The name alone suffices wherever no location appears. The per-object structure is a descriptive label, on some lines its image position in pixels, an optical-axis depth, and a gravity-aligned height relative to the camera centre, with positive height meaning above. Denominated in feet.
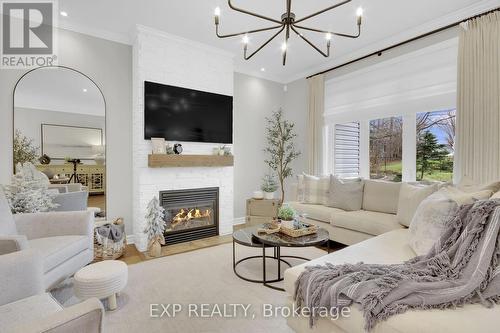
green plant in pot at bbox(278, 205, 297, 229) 8.02 -1.64
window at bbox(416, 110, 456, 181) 10.50 +0.90
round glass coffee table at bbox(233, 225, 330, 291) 7.14 -2.18
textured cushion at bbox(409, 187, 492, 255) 5.95 -1.24
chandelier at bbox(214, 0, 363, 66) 6.01 +3.67
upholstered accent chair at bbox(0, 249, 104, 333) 2.82 -1.92
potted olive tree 16.11 +1.24
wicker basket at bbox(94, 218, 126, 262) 9.70 -3.27
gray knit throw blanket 3.99 -1.98
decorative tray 7.66 -2.00
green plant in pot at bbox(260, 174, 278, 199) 14.47 -1.35
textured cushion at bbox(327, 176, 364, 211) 11.23 -1.29
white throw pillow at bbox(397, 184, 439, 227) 8.61 -1.17
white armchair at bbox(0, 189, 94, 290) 6.28 -2.04
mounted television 11.43 +2.46
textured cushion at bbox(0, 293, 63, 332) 3.67 -2.23
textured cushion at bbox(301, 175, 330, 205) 12.35 -1.19
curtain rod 9.06 +5.36
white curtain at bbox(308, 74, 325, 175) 14.71 +2.50
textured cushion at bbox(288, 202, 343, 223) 11.13 -2.07
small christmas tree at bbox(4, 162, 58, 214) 7.94 -0.95
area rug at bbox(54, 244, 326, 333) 5.94 -3.67
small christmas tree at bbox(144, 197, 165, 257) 10.42 -2.44
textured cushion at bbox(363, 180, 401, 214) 10.30 -1.29
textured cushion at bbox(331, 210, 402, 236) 9.14 -2.12
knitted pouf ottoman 5.94 -2.76
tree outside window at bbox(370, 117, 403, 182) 12.14 +0.85
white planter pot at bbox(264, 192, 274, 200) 14.44 -1.69
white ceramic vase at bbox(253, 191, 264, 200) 14.30 -1.67
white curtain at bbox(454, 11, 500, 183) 8.57 +2.27
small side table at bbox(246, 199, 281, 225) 13.84 -2.44
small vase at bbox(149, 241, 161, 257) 10.19 -3.40
